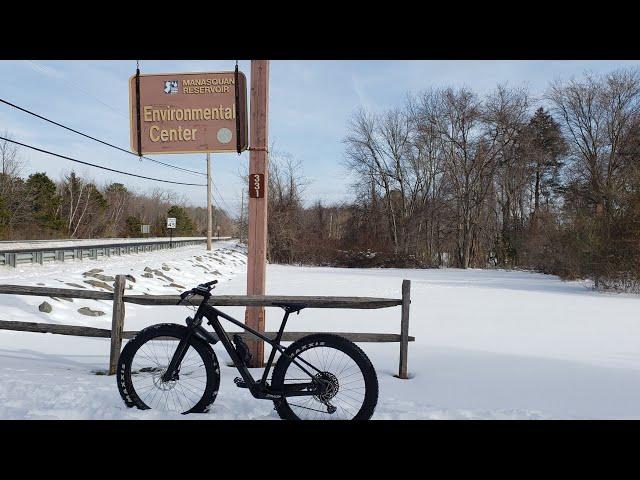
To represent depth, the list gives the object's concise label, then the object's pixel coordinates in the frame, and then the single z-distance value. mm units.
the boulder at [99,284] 10284
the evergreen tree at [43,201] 46469
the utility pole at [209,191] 31172
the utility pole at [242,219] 42281
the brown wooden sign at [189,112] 4695
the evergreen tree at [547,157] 35125
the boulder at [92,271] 11445
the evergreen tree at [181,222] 78012
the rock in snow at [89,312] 7832
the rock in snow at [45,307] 7436
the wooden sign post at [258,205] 4809
